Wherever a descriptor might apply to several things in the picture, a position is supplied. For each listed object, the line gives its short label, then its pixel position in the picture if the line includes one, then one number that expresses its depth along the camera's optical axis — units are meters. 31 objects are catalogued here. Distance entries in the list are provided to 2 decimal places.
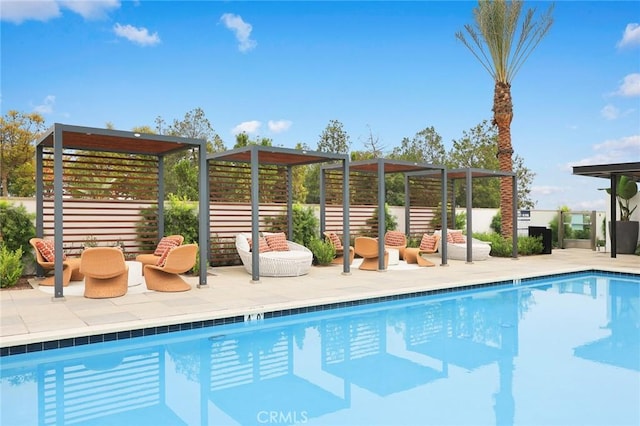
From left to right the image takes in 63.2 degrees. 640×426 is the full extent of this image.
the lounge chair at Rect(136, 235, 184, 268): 10.03
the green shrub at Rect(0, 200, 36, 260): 10.02
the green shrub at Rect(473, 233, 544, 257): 16.09
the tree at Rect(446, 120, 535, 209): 34.91
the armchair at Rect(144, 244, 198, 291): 8.82
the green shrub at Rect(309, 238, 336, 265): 12.91
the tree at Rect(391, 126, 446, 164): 36.78
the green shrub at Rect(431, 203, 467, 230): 17.77
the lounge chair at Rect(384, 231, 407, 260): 13.90
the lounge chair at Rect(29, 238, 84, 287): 9.17
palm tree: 16.61
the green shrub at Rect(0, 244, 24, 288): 9.14
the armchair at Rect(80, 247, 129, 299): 8.12
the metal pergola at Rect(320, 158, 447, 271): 11.92
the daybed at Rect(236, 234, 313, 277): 10.80
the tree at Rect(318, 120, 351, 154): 35.16
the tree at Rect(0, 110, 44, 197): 35.28
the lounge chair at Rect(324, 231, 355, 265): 13.21
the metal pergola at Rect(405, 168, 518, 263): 13.89
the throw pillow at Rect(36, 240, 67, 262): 9.28
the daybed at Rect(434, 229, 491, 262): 14.70
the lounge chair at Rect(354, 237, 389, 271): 12.20
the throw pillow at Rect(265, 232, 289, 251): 11.68
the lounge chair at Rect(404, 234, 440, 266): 13.31
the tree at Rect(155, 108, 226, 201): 33.51
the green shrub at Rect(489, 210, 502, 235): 19.95
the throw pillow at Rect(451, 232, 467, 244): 15.32
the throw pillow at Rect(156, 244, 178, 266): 9.09
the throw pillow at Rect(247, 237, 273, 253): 11.24
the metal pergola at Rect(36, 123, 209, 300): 7.96
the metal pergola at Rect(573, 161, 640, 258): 14.91
